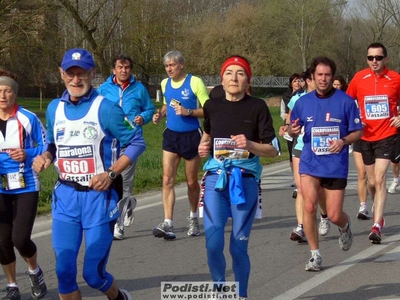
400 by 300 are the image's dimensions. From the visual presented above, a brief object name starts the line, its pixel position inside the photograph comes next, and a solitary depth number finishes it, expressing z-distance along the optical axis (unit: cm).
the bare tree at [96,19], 3019
